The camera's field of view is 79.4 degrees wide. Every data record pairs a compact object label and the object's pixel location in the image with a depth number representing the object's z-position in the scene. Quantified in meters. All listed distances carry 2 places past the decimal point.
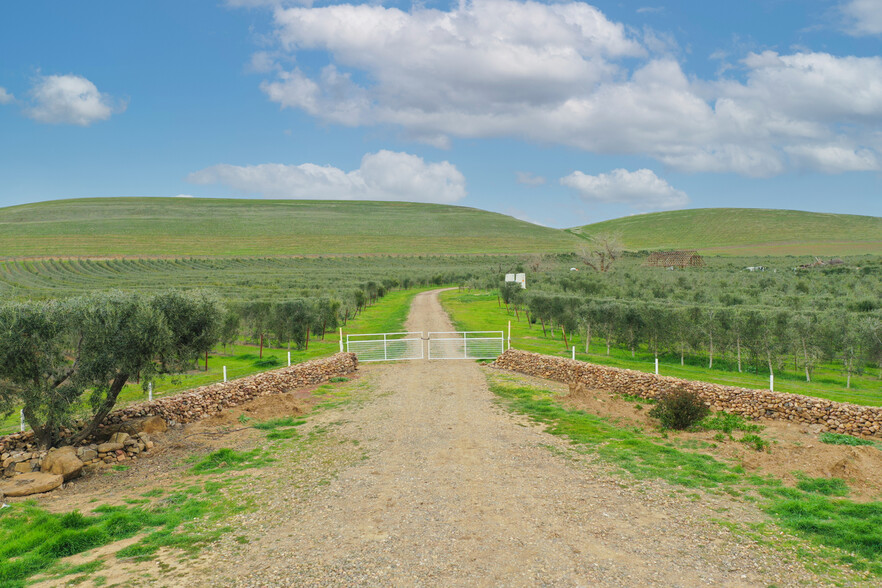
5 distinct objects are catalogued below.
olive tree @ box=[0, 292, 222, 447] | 12.70
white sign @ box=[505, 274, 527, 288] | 46.50
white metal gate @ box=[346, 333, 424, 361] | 27.58
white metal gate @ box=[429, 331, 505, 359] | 27.55
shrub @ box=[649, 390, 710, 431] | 15.17
